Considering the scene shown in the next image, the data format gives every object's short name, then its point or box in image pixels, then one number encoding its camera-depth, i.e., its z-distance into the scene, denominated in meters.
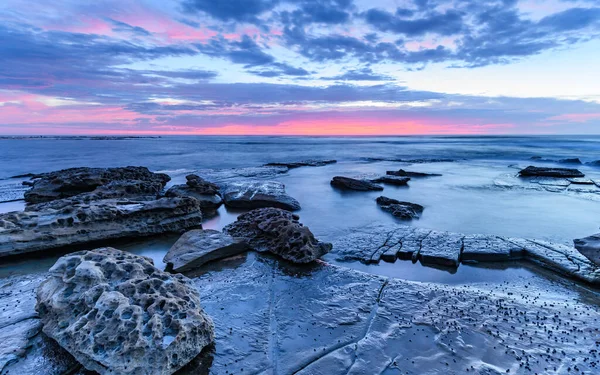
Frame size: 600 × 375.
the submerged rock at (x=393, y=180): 17.52
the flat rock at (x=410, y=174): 20.76
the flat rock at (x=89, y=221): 6.92
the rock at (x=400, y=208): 10.43
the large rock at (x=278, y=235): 6.82
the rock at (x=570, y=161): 29.55
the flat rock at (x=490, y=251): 6.87
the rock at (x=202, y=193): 11.85
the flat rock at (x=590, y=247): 5.83
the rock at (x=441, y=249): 6.72
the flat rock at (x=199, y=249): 6.37
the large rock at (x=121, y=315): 3.34
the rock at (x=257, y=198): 11.90
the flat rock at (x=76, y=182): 12.56
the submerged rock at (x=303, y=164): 27.63
